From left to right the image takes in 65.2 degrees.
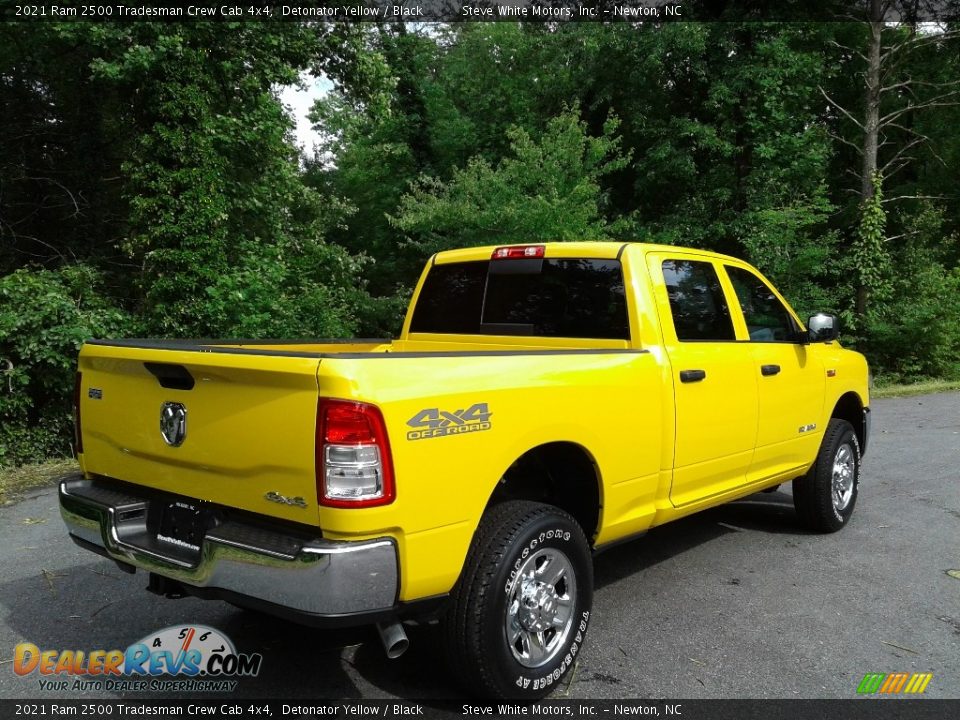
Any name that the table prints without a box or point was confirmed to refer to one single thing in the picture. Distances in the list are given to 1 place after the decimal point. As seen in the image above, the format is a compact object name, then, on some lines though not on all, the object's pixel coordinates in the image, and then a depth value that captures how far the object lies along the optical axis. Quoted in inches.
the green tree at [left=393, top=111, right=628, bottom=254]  557.6
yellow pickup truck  101.3
